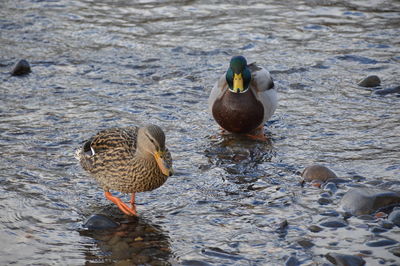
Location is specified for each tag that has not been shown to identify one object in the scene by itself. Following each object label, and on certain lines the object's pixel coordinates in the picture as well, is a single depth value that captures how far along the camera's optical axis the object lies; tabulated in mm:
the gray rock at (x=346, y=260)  8523
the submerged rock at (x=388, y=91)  15594
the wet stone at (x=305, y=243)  9102
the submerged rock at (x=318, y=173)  11207
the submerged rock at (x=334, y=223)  9620
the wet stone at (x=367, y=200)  9930
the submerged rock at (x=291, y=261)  8656
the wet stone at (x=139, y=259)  9164
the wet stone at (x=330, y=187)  10820
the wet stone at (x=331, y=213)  9991
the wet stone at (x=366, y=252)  8828
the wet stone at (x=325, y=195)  10625
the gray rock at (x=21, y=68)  17125
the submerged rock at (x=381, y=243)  8984
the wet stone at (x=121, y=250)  9305
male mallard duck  14379
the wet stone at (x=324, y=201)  10416
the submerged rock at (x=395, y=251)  8742
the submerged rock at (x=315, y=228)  9539
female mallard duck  9797
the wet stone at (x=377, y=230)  9337
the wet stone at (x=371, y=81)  16000
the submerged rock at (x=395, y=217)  9477
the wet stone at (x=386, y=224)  9428
